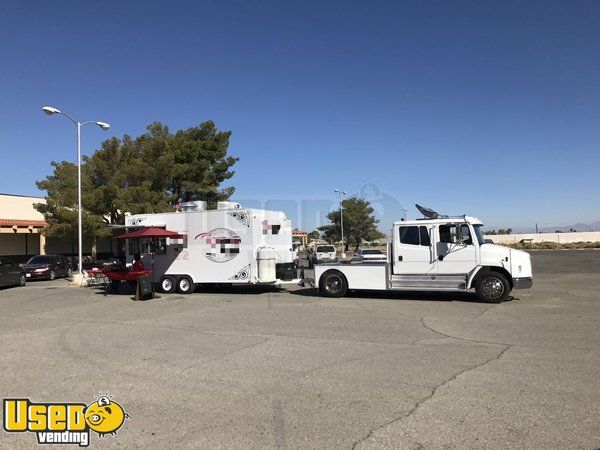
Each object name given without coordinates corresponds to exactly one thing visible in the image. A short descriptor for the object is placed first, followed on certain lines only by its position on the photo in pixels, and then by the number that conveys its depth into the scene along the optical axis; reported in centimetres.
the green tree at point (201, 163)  3631
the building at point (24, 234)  3500
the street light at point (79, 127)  2270
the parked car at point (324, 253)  3185
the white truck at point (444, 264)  1327
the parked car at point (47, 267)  2642
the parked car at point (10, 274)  2055
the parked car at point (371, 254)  2334
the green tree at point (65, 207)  3128
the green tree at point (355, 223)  6794
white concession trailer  1645
